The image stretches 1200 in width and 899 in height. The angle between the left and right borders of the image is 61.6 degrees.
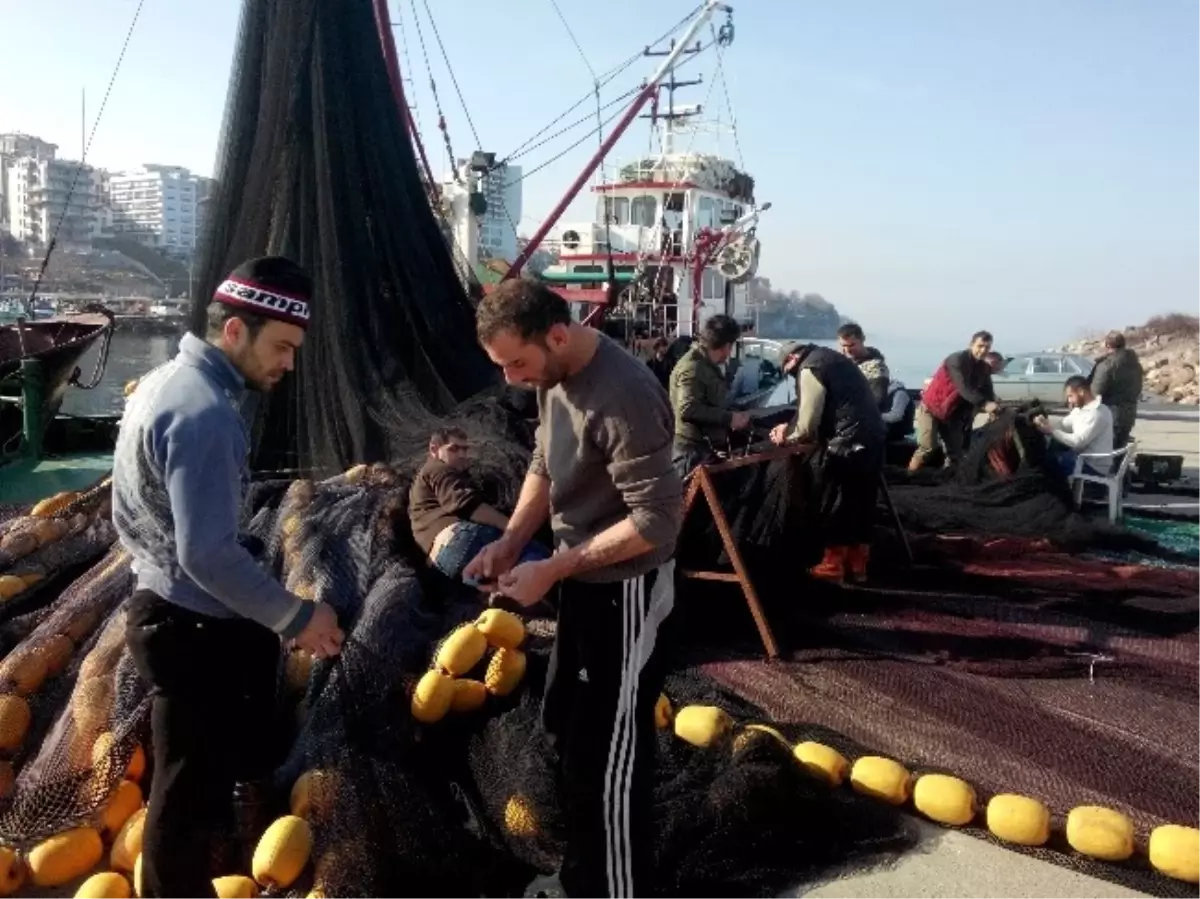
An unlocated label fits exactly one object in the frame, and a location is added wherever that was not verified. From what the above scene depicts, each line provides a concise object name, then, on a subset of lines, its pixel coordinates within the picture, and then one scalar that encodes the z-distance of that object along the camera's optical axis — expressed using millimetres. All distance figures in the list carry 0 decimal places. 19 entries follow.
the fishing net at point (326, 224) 6160
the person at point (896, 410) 9984
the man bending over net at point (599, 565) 2500
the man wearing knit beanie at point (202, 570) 2271
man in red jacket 8672
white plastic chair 8023
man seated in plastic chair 8141
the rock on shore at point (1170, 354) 30156
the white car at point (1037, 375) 18656
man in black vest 5785
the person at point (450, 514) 4406
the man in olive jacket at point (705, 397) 6062
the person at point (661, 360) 12031
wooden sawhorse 4641
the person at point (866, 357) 8133
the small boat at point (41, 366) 9258
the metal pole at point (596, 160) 12047
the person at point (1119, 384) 9555
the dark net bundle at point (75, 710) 3094
